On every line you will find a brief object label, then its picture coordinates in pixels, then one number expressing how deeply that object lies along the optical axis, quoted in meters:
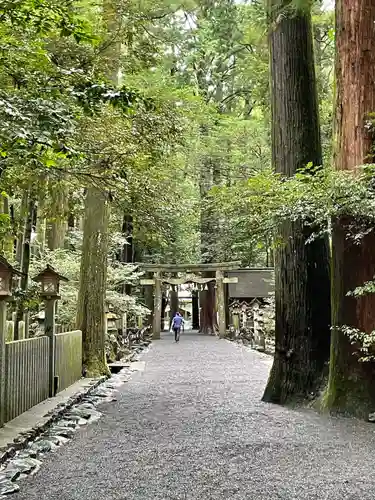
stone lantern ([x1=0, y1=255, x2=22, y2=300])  5.46
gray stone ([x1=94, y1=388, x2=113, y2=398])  8.23
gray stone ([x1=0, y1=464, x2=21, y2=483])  3.81
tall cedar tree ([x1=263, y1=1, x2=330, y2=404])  6.96
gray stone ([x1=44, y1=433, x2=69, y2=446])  5.04
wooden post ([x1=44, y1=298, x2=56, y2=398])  7.67
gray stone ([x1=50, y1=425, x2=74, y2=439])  5.40
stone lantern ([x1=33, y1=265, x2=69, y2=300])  7.80
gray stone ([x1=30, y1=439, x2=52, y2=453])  4.72
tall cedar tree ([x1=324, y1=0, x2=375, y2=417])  5.79
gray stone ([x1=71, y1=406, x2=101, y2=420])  6.45
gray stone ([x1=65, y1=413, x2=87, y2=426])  6.06
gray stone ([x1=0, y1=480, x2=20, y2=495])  3.55
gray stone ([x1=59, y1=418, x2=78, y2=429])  5.86
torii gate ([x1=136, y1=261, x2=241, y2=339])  22.73
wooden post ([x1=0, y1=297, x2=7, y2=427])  5.49
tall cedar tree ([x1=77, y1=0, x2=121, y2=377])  10.30
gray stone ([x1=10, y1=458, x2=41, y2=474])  4.06
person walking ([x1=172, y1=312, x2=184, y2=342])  22.02
